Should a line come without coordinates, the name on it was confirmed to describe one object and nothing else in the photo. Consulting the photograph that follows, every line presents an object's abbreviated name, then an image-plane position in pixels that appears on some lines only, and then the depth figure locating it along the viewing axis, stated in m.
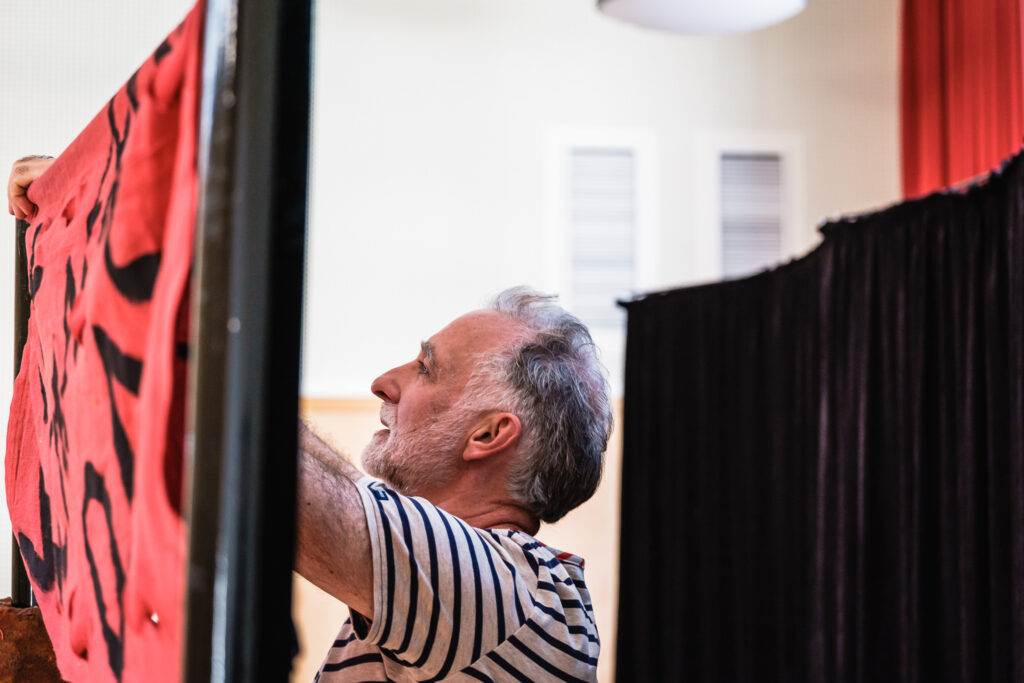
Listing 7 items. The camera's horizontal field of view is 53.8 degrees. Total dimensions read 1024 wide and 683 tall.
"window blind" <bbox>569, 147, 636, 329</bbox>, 4.50
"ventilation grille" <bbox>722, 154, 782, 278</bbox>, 4.57
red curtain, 3.72
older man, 0.99
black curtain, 2.07
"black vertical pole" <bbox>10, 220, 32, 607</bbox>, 1.07
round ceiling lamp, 3.18
